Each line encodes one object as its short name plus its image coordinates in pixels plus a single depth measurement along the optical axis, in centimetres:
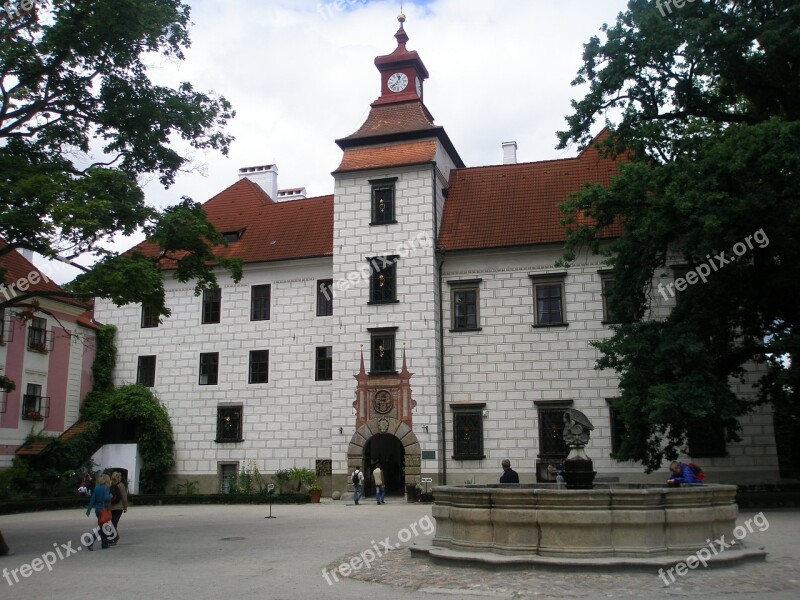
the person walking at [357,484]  2611
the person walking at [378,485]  2584
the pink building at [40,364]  2933
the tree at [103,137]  1504
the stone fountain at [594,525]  1074
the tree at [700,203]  1916
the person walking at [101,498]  1501
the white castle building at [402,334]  2731
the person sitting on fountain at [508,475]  1873
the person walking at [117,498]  1545
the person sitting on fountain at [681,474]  1639
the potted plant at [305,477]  2897
